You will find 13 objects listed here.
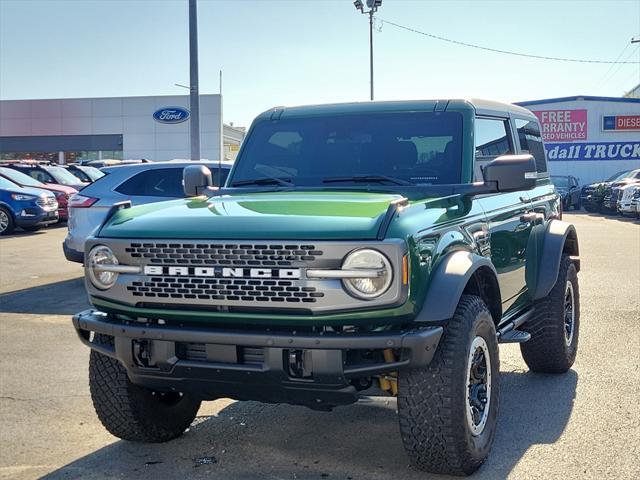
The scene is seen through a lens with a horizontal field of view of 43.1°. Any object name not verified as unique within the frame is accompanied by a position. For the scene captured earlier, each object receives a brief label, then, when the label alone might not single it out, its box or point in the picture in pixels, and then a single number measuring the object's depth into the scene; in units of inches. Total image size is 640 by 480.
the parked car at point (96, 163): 1132.5
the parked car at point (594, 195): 1085.8
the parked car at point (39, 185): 814.5
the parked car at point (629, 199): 947.3
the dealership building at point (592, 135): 1488.7
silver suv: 402.9
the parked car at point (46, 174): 888.3
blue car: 752.3
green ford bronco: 141.9
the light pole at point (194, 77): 853.8
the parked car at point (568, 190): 1205.1
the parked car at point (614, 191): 1027.3
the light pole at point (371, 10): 1598.2
